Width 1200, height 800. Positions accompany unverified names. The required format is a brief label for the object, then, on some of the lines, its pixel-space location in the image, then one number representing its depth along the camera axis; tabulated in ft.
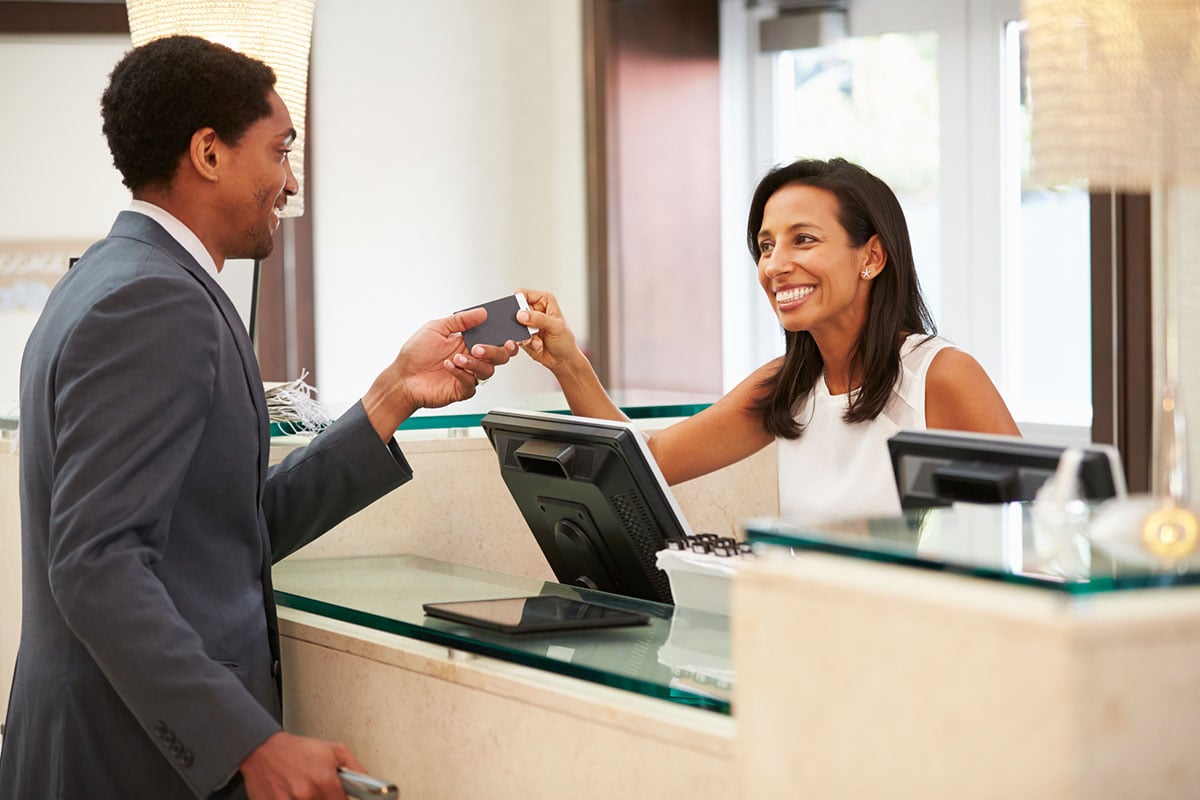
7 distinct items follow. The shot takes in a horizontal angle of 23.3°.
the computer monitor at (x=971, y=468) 9.30
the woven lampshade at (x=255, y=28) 12.26
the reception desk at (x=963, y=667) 7.76
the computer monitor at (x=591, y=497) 10.78
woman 12.34
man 9.48
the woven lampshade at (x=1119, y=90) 8.50
